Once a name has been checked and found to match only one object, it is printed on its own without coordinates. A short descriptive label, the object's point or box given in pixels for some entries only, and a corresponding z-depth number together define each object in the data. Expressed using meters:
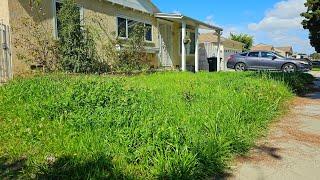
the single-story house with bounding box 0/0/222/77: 8.00
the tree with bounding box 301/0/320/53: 21.10
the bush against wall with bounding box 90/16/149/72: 10.71
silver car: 15.85
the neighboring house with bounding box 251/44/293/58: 55.57
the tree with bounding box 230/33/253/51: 45.48
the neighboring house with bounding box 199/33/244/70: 19.43
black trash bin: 17.90
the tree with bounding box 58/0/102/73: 8.65
